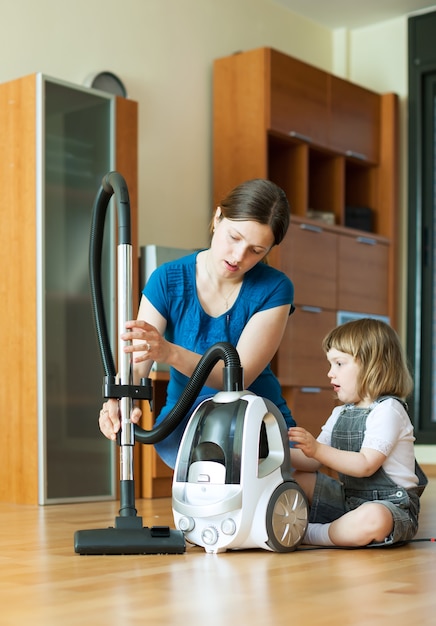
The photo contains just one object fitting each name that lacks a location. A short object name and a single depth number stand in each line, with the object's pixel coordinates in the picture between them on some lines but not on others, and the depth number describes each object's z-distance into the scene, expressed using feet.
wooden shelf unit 16.22
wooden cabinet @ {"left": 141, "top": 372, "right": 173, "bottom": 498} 13.07
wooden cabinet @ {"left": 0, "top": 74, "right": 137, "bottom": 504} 12.12
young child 7.59
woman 7.79
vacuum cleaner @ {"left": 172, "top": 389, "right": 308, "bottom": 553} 6.84
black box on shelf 18.43
